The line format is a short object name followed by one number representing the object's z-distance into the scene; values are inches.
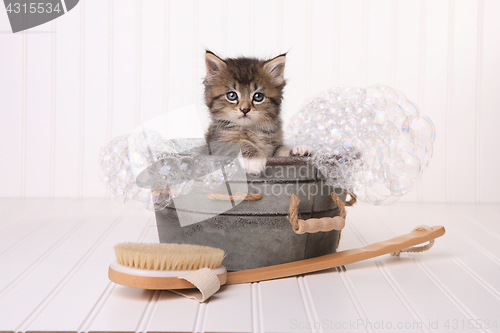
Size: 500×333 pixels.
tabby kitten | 52.4
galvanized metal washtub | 43.7
